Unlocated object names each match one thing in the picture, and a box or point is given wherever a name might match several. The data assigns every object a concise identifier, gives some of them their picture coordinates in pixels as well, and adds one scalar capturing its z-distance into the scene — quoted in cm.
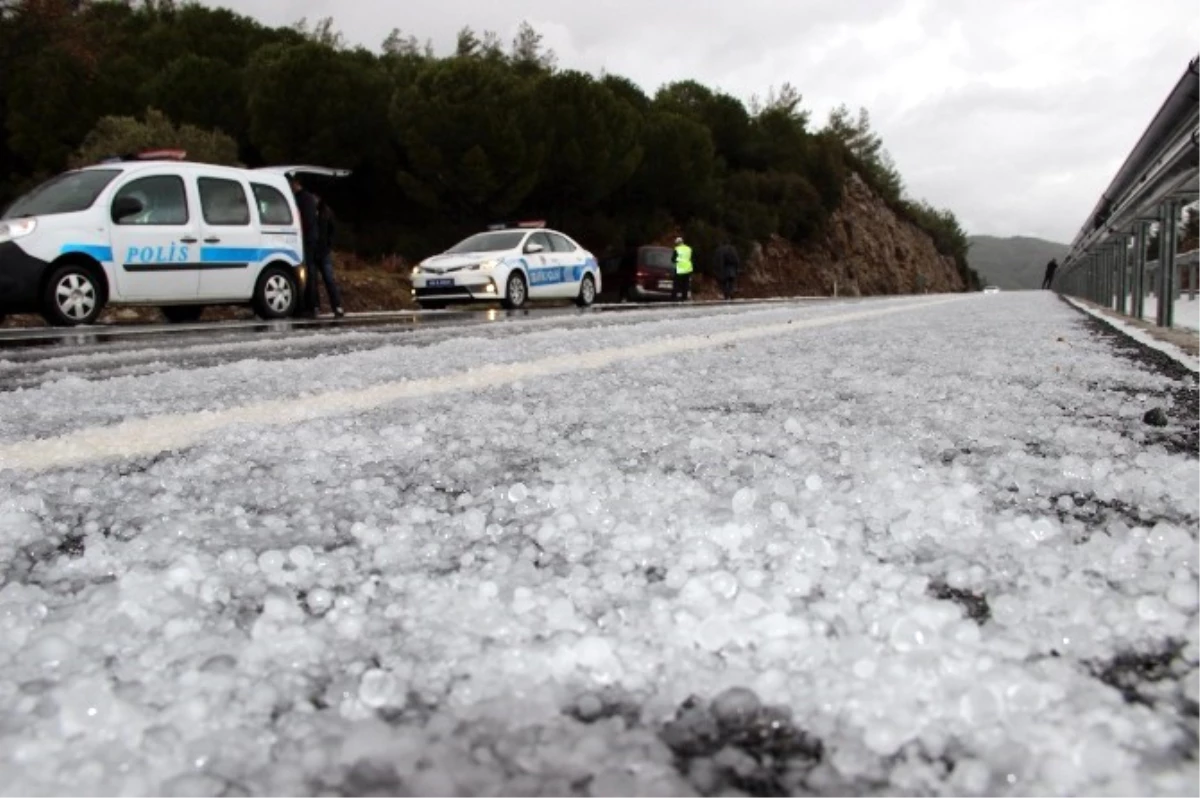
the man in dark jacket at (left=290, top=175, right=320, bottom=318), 1120
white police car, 1343
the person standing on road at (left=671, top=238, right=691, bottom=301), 2227
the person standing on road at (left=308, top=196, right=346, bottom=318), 1115
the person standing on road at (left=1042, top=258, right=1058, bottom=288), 3867
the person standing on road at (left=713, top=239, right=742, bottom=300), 2573
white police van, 795
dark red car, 2270
